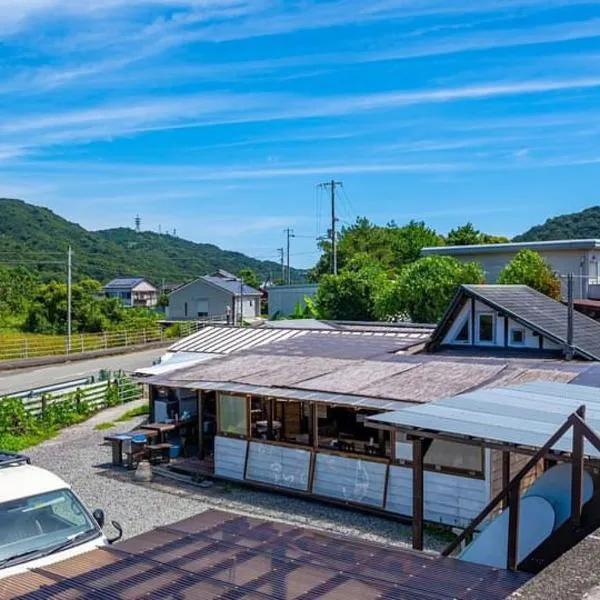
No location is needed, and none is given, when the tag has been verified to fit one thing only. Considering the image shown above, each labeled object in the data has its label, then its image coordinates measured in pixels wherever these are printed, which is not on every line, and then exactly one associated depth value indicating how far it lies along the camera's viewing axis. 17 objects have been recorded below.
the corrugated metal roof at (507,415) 5.47
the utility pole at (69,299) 40.03
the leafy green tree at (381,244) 58.84
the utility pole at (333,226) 52.64
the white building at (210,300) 62.97
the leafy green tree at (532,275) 30.27
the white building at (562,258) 34.22
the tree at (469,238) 65.94
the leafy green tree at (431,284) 32.09
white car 7.19
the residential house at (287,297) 55.38
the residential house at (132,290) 81.75
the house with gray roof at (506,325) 17.84
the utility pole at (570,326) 16.75
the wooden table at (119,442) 16.03
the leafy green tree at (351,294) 39.84
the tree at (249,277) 81.31
